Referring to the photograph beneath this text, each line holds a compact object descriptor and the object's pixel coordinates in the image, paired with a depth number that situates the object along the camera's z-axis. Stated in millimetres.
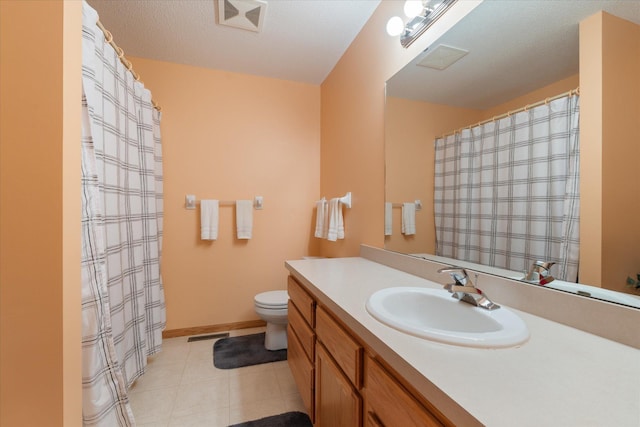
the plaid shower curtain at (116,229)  1029
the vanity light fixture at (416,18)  1219
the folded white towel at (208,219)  2301
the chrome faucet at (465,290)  831
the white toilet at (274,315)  1943
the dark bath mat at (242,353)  1900
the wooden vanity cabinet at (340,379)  586
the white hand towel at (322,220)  2281
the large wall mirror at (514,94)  688
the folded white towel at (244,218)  2412
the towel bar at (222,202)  2330
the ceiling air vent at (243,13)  1637
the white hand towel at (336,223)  2090
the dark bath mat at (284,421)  1330
